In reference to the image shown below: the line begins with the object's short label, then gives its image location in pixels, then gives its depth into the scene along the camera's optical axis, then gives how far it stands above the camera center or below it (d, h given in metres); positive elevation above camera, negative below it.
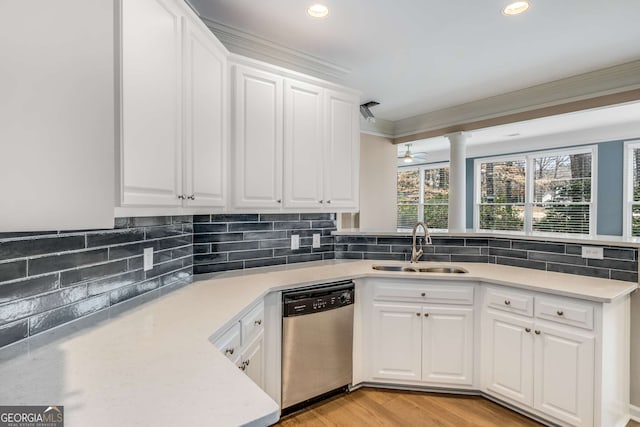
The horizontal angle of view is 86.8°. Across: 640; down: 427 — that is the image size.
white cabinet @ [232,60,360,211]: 2.22 +0.49
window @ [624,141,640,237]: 5.35 +0.36
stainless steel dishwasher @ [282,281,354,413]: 2.15 -0.89
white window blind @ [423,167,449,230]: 7.95 +0.31
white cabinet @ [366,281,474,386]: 2.43 -0.94
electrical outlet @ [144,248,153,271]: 1.76 -0.26
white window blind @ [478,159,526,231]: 6.79 +0.32
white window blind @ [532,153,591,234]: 5.93 +0.32
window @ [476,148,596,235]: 5.96 +0.35
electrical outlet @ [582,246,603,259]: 2.32 -0.29
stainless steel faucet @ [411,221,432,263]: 2.76 -0.28
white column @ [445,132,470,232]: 4.86 +0.32
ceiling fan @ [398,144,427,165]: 5.98 +1.11
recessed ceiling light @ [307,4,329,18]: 2.24 +1.34
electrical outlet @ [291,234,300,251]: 2.88 -0.28
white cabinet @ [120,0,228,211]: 1.24 +0.45
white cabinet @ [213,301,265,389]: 1.46 -0.65
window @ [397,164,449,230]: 8.00 +0.36
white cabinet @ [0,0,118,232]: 0.48 +0.15
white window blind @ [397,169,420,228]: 8.48 +0.33
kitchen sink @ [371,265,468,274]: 2.72 -0.48
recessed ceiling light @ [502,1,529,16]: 2.23 +1.36
